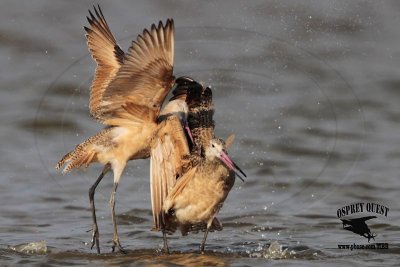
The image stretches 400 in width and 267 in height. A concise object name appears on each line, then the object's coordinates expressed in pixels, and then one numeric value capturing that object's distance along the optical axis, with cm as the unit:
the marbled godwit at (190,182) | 1634
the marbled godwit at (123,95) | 1602
